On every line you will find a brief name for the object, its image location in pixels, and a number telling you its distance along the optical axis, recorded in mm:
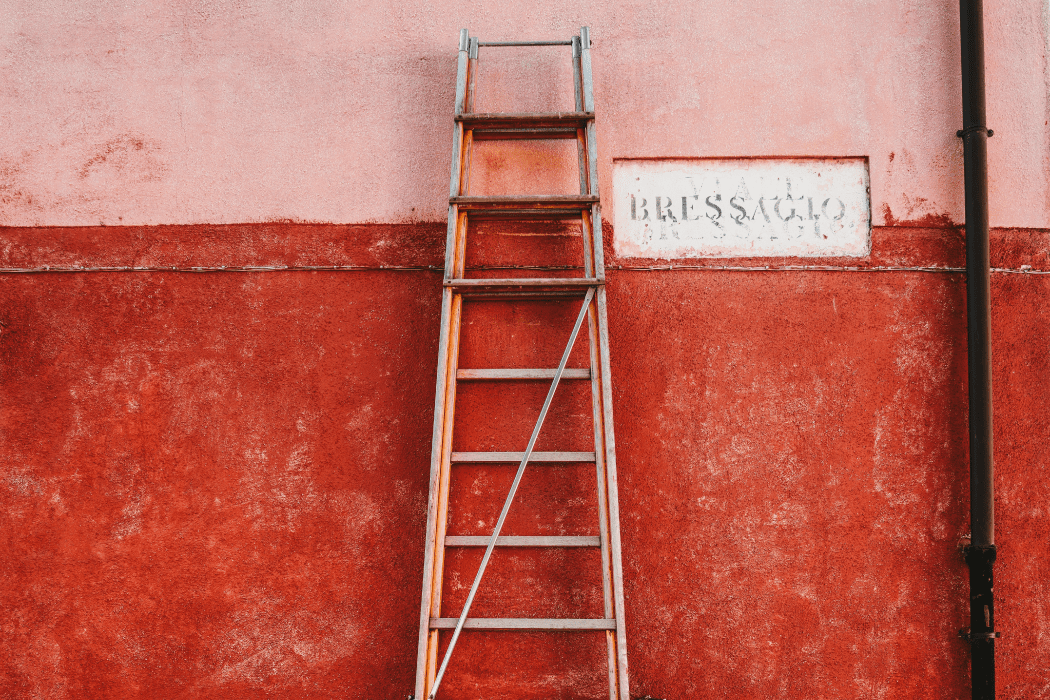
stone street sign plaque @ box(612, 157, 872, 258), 2553
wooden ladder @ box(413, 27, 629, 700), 2119
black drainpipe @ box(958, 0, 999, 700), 2342
